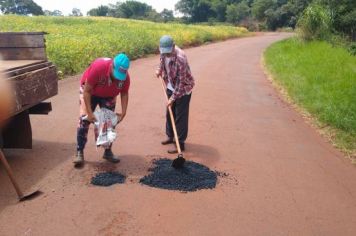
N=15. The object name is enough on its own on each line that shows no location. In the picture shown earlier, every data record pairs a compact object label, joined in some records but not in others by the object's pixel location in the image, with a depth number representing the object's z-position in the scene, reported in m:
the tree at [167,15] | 79.56
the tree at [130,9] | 84.88
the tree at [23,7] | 70.94
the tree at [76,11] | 83.72
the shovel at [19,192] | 4.37
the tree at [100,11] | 84.68
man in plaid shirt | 6.00
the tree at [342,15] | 22.91
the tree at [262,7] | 64.17
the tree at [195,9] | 77.81
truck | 5.17
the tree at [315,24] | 22.36
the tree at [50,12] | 76.12
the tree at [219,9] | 77.19
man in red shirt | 4.96
